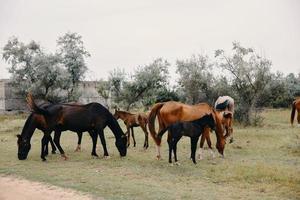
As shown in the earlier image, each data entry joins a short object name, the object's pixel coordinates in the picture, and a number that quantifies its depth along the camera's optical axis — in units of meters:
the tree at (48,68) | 35.03
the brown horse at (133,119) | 15.34
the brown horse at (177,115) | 12.62
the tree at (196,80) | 27.16
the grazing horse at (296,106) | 18.80
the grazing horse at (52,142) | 13.69
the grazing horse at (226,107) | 15.04
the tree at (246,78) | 24.91
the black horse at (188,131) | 11.65
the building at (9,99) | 36.78
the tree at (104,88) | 34.84
